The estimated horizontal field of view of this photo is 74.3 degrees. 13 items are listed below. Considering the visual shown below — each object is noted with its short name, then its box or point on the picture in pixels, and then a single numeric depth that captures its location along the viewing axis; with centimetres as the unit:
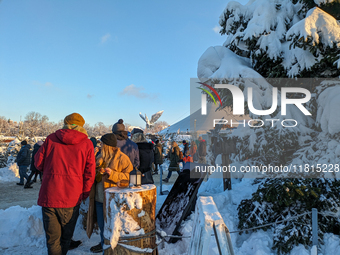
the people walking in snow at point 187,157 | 1173
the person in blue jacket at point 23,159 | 955
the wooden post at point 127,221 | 270
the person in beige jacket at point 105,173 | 331
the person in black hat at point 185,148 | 1226
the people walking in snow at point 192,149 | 1307
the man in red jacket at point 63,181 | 277
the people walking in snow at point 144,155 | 529
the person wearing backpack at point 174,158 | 1069
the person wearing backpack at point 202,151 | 1343
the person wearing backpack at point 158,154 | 1139
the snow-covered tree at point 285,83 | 410
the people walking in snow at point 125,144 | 420
